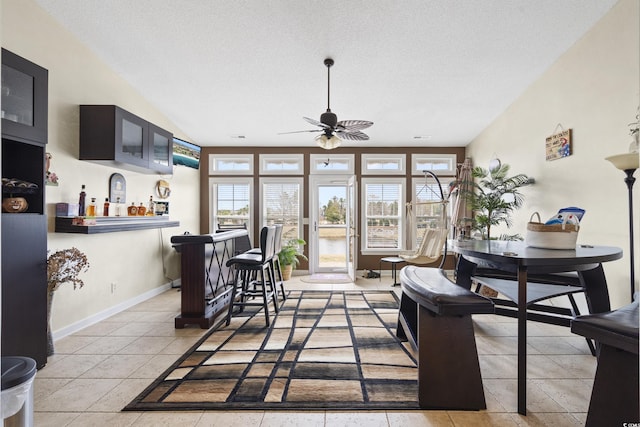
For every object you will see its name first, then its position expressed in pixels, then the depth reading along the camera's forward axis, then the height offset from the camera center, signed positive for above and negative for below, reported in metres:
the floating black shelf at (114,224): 3.14 -0.16
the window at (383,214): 6.34 -0.02
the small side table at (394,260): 5.34 -0.77
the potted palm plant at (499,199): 4.23 +0.21
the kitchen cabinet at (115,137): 3.40 +0.78
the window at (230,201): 6.39 +0.19
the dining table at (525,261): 1.87 -0.27
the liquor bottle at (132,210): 4.11 -0.01
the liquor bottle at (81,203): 3.35 +0.06
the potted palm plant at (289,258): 5.74 -0.80
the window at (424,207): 6.27 +0.12
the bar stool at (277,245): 3.86 -0.41
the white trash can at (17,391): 1.30 -0.73
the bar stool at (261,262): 3.37 -0.52
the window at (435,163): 6.29 +0.95
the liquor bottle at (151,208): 4.52 +0.03
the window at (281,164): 6.35 +0.92
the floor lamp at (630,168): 2.46 +0.36
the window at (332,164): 6.32 +0.92
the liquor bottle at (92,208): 3.44 +0.02
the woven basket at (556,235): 2.17 -0.14
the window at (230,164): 6.38 +0.91
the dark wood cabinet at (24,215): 2.33 -0.05
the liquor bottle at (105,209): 3.71 +0.01
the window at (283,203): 6.37 +0.16
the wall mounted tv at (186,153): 5.30 +0.96
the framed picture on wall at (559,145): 3.49 +0.76
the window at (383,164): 6.32 +0.93
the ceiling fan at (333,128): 3.44 +0.91
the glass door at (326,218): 6.32 -0.12
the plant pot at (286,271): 5.81 -1.04
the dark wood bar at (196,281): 3.36 -0.72
